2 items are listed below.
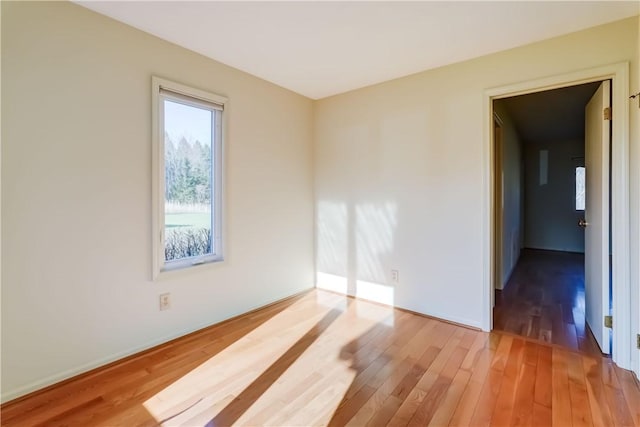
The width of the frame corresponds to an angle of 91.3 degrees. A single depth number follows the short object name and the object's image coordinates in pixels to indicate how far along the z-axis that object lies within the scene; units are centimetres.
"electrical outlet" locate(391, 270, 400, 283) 325
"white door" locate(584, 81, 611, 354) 224
